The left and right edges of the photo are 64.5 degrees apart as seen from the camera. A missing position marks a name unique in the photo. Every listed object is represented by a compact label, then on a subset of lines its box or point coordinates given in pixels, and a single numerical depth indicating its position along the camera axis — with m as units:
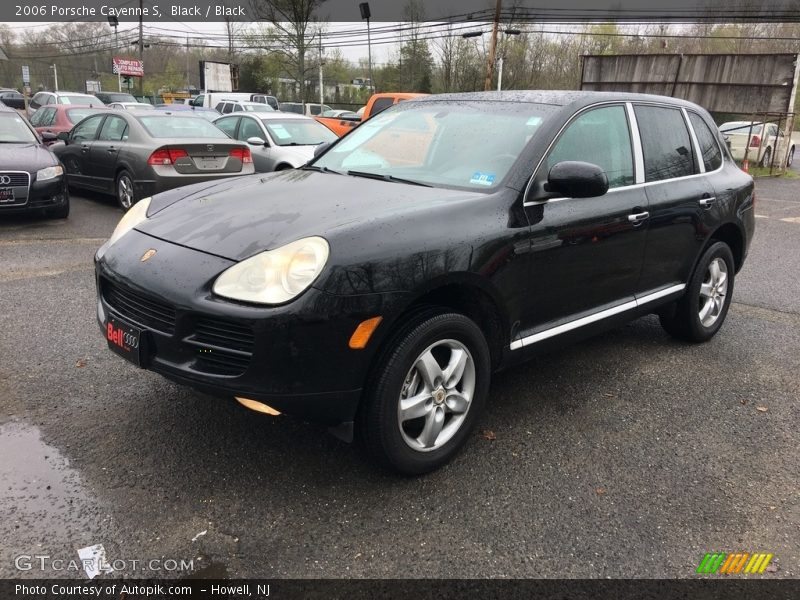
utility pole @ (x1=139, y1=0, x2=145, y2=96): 45.81
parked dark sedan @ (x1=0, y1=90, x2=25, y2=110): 24.84
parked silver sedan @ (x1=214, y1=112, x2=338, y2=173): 10.30
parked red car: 13.36
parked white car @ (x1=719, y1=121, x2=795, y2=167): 19.47
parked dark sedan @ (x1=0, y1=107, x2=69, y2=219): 7.61
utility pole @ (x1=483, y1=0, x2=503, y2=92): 25.86
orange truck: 13.89
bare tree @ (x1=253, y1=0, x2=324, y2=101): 40.56
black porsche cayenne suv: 2.46
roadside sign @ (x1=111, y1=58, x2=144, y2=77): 50.91
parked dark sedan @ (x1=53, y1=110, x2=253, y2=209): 8.63
